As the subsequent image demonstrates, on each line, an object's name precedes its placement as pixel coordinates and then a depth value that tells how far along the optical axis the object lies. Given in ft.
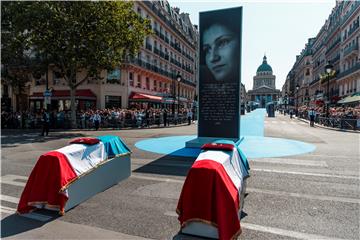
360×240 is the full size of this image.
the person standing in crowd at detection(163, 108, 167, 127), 85.56
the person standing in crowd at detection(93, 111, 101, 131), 74.16
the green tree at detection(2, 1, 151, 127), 65.77
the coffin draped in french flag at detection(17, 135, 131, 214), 16.35
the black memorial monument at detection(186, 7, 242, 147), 38.88
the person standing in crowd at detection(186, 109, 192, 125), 95.50
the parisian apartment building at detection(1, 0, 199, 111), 103.19
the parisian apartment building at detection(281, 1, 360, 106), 127.24
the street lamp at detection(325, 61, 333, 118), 83.35
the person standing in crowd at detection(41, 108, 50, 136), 58.59
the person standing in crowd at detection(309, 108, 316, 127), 89.85
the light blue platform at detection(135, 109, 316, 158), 36.76
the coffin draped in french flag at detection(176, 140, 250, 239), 12.44
